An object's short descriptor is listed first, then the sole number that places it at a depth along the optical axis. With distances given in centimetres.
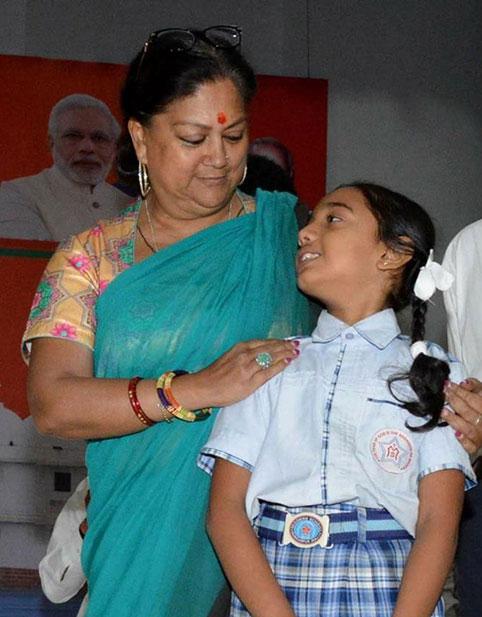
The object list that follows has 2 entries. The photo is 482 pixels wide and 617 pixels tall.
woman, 228
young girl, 206
